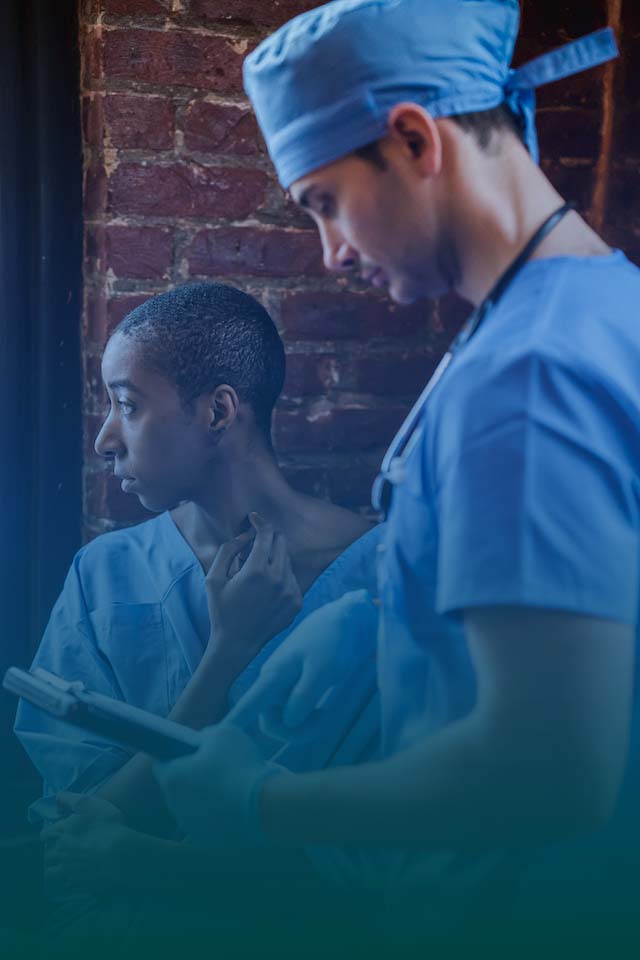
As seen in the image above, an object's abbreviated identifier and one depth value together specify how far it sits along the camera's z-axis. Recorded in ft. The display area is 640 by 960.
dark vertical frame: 10.10
